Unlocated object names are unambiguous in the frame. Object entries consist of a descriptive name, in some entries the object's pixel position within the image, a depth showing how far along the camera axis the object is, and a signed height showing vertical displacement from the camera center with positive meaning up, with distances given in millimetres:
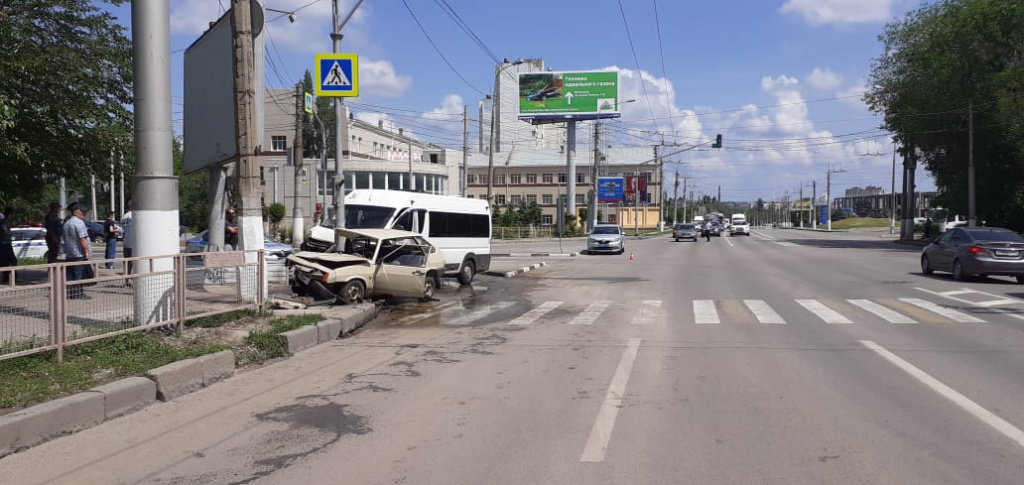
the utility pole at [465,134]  48750 +5396
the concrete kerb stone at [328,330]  10734 -1729
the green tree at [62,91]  15453 +2769
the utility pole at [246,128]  12664 +1492
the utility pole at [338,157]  17734 +1504
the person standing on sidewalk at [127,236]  14492 -445
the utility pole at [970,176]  42875 +2396
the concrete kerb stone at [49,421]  5504 -1645
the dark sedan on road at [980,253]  18672 -979
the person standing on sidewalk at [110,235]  17359 -504
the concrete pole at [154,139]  9414 +969
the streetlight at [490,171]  45944 +2807
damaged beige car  13984 -1080
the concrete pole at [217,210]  15406 +85
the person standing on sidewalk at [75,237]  14281 -455
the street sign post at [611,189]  86562 +3079
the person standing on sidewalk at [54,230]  15297 -344
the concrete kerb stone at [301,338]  9741 -1696
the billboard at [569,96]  72938 +11981
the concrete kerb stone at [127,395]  6484 -1658
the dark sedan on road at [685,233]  59681 -1430
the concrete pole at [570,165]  75188 +5136
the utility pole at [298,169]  27734 +1722
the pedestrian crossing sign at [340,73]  17594 +3385
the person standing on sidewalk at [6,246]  15789 -701
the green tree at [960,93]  41219 +7493
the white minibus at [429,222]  20031 -204
